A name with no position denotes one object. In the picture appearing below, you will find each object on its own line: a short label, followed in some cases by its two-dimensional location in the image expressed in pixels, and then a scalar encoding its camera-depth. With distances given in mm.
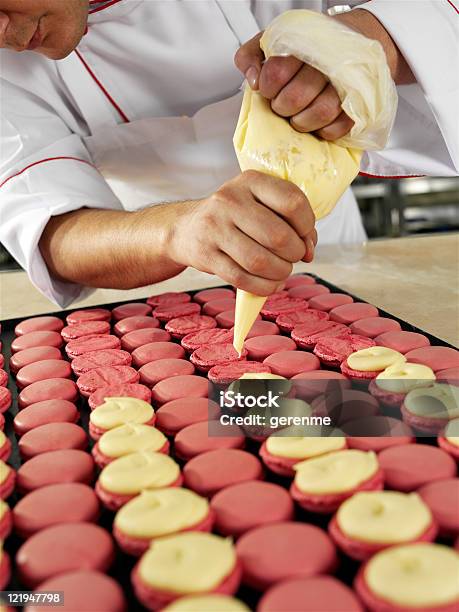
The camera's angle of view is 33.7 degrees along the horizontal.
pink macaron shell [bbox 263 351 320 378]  514
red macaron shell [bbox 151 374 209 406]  491
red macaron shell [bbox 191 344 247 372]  542
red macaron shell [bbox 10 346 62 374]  574
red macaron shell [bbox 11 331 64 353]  608
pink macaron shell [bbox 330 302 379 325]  599
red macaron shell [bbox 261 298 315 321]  627
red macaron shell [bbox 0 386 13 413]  500
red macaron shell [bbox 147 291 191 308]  680
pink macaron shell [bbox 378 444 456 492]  373
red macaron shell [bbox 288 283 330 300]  664
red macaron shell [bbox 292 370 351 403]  480
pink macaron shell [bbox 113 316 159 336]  629
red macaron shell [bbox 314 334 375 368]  525
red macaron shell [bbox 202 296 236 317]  650
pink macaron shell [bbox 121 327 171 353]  595
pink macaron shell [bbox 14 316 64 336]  644
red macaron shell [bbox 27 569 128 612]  302
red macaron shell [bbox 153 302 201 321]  648
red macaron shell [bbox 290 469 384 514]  359
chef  572
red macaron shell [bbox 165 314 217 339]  613
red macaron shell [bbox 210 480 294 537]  352
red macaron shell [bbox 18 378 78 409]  504
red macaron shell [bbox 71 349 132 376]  550
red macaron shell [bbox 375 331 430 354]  529
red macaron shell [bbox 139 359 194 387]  526
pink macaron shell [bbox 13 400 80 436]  466
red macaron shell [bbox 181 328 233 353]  578
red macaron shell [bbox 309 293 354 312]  631
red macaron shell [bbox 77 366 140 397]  514
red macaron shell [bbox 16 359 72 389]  539
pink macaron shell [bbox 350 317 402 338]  565
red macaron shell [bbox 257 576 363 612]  292
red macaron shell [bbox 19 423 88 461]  435
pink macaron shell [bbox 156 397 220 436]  455
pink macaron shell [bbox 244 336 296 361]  554
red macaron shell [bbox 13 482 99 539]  363
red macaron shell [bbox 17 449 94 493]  400
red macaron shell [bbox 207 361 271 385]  511
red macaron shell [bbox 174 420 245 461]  422
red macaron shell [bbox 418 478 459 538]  339
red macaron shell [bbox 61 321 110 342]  620
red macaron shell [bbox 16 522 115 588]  327
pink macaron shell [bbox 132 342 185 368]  562
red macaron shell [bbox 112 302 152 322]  664
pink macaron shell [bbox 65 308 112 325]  652
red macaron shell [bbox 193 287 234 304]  680
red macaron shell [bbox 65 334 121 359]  584
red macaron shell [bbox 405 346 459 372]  493
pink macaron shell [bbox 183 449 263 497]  384
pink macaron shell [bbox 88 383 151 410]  487
